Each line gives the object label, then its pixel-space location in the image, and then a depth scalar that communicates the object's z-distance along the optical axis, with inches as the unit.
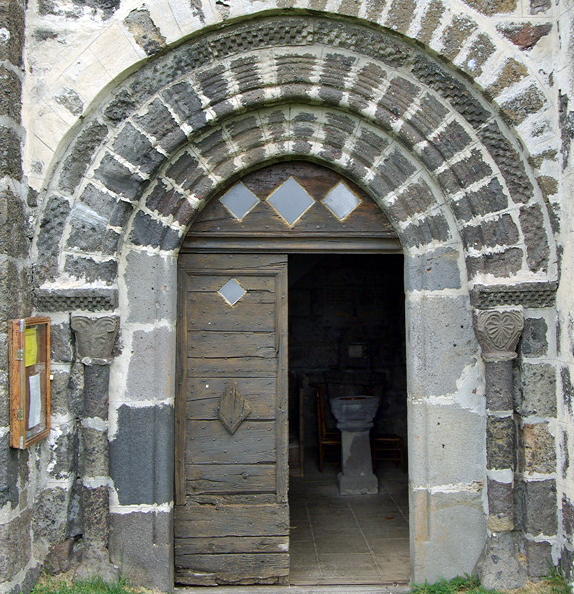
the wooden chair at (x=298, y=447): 275.4
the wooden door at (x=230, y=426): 153.9
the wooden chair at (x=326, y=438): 282.4
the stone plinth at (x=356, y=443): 245.1
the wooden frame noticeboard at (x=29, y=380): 128.9
